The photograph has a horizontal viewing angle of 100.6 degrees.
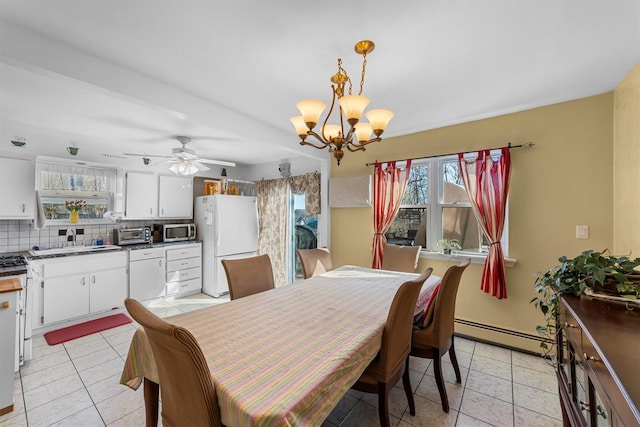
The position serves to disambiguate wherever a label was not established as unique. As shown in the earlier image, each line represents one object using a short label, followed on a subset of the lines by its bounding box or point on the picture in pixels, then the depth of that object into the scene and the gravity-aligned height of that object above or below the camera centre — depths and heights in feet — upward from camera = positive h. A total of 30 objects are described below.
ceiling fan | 11.06 +2.21
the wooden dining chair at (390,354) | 4.75 -2.55
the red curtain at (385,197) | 11.14 +0.78
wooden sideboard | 2.47 -1.60
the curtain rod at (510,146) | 8.55 +2.35
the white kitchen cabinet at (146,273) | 12.48 -3.00
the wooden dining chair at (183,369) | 3.04 -1.93
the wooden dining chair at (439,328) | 5.97 -2.65
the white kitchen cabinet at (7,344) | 6.01 -3.10
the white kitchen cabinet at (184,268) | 13.89 -3.06
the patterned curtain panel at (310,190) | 13.85 +1.28
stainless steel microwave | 14.32 -1.13
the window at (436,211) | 10.15 +0.20
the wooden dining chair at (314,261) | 9.79 -1.82
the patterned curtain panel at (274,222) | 15.51 -0.54
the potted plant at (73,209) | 11.94 +0.06
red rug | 9.66 -4.65
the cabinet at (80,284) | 10.11 -3.04
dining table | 3.05 -2.12
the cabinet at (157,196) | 13.32 +0.83
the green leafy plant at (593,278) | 4.36 -1.06
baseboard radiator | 8.50 -3.90
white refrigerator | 14.47 -1.09
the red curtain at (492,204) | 8.81 +0.44
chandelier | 5.44 +2.13
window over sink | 11.23 +0.99
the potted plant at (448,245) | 10.21 -1.12
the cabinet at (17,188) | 9.99 +0.84
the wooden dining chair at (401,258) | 10.19 -1.67
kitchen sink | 10.53 -1.68
